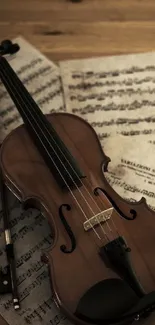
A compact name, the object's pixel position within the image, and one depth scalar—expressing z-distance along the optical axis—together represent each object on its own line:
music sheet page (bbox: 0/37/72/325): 1.06
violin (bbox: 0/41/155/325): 0.93
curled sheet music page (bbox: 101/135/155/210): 1.22
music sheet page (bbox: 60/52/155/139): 1.35
